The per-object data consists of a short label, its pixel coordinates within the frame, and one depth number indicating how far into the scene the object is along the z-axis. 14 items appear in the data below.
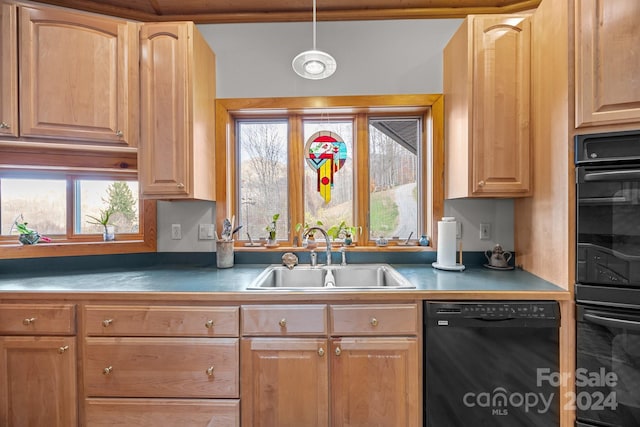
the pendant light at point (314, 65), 1.49
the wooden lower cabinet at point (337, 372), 1.33
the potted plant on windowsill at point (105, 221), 1.96
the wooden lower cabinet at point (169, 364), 1.34
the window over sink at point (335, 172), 2.06
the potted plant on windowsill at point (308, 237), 1.98
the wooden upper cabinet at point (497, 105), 1.60
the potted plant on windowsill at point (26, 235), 1.77
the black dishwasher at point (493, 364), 1.29
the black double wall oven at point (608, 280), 1.22
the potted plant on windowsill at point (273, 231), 2.01
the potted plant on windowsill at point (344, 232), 2.00
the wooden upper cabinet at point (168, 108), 1.65
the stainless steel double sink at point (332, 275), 1.85
